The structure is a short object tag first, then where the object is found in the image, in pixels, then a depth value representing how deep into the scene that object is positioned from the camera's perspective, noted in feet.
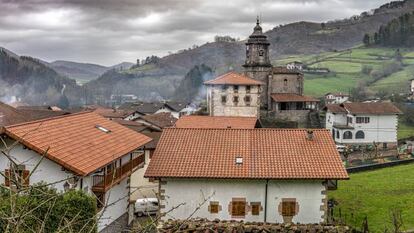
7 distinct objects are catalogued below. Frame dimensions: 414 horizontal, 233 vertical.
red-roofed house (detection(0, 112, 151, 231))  64.10
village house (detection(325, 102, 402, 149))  208.13
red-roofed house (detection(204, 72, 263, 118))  195.93
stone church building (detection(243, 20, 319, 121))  223.71
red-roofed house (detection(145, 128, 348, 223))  72.54
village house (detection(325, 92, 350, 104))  314.14
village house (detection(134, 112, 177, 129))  185.74
